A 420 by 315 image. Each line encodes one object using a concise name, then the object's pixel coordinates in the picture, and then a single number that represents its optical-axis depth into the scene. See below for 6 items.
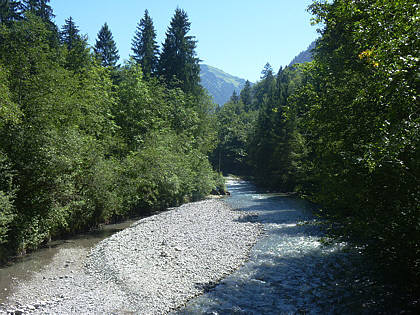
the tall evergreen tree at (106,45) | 53.00
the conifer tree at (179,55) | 51.72
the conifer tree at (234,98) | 126.84
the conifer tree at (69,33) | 41.37
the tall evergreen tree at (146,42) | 57.72
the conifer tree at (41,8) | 36.82
